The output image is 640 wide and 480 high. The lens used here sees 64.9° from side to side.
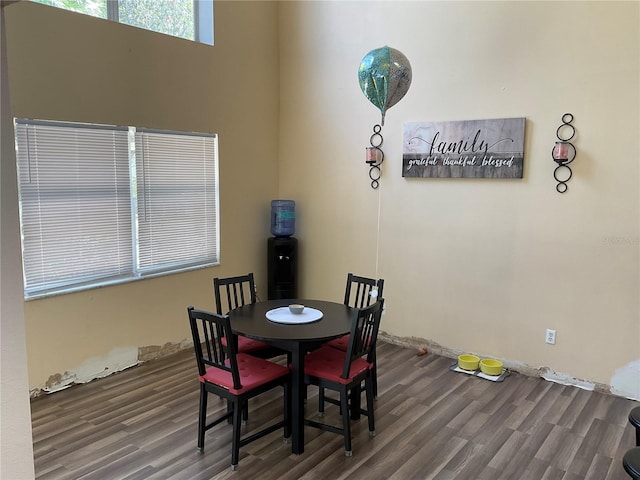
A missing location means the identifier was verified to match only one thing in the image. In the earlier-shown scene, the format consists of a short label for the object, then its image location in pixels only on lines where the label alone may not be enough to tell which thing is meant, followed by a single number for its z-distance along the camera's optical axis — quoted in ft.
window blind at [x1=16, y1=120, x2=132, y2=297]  11.41
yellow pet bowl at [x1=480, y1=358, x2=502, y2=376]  13.39
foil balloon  12.28
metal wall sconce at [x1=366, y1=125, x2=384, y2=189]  15.49
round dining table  9.56
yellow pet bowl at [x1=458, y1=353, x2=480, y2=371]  13.76
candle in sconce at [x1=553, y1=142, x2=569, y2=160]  12.25
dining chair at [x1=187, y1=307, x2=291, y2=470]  9.08
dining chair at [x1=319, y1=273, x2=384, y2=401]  11.26
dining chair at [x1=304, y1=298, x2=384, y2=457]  9.50
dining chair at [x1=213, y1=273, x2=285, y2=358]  11.32
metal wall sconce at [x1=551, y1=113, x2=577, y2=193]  12.29
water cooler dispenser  17.04
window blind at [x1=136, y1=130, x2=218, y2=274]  13.85
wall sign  13.23
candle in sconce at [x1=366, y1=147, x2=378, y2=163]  15.47
